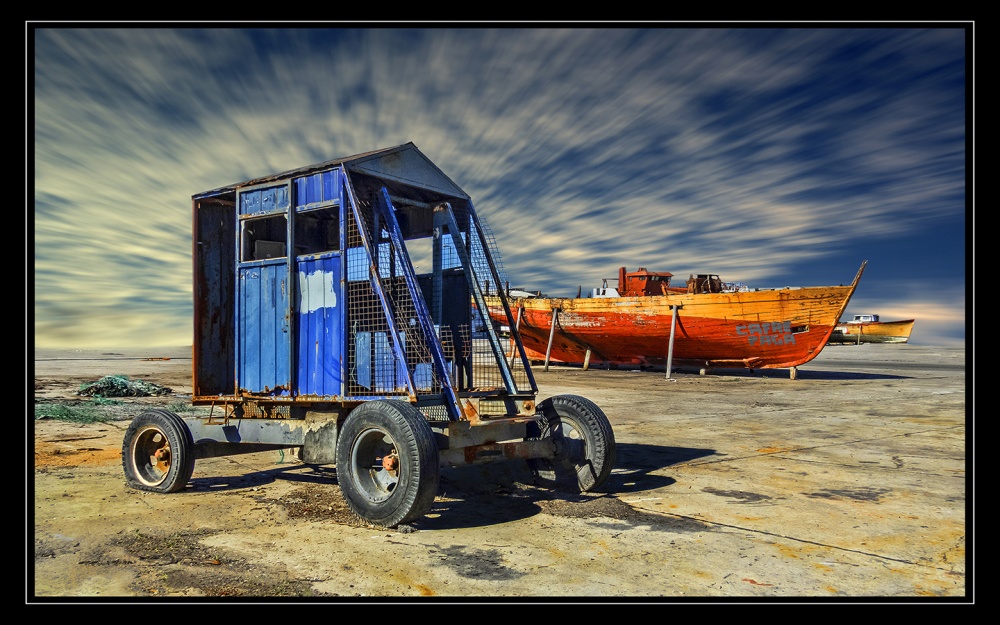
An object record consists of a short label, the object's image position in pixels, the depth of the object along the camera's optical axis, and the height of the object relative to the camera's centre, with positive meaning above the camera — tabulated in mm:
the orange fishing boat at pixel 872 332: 62688 -1552
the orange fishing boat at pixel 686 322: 23328 -256
